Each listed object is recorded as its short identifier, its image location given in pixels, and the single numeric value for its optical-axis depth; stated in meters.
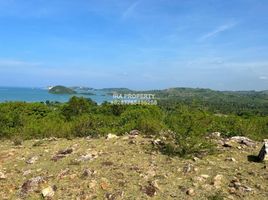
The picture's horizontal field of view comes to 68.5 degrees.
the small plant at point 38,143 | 6.07
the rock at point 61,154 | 5.01
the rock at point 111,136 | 6.17
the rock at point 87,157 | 4.81
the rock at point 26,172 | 4.44
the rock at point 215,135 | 6.50
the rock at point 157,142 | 5.52
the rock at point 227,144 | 5.58
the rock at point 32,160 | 4.94
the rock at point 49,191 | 3.84
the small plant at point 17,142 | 6.45
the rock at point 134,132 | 6.77
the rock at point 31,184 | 3.99
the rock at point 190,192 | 3.76
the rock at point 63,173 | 4.25
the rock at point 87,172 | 4.25
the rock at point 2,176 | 4.33
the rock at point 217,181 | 3.94
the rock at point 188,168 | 4.34
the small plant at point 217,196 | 3.61
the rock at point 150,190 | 3.79
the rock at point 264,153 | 4.74
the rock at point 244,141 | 5.80
